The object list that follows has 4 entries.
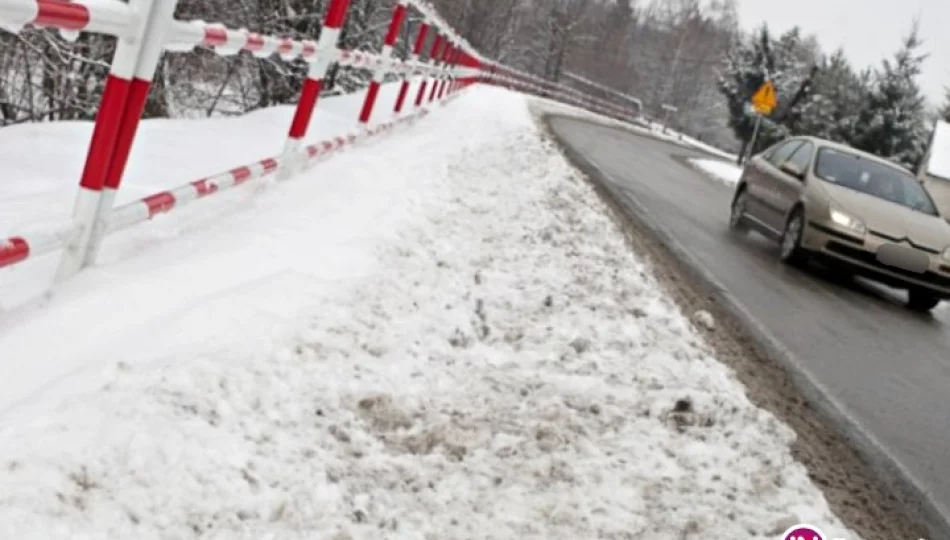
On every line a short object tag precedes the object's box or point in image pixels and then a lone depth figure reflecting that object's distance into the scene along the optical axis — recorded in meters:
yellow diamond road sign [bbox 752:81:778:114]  30.84
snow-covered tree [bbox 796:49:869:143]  46.69
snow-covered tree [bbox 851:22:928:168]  44.34
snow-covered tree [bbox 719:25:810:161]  54.94
